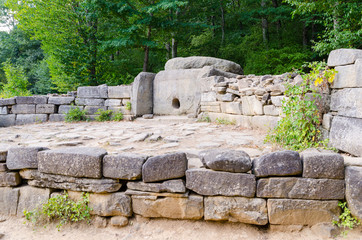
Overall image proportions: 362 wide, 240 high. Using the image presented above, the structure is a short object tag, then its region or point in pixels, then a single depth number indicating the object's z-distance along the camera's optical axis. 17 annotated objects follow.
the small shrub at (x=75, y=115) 7.21
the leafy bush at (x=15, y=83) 10.43
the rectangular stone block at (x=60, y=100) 7.46
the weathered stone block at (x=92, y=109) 7.53
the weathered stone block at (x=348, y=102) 2.44
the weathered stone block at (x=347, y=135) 2.36
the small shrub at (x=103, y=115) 7.30
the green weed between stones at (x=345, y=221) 2.04
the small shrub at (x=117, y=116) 7.28
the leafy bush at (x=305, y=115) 2.90
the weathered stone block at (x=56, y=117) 7.45
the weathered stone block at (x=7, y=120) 7.23
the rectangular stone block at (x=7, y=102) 7.27
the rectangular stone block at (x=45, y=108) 7.41
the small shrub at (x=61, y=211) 2.61
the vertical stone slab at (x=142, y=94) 7.15
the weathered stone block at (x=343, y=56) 2.49
